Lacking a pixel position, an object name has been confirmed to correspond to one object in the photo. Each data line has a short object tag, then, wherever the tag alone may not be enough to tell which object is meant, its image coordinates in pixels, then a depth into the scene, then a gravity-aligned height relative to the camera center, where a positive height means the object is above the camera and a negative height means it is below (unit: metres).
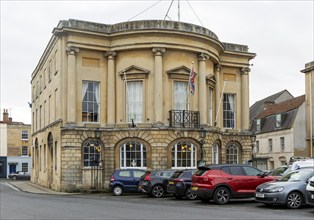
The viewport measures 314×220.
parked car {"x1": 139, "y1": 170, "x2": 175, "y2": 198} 24.39 -1.90
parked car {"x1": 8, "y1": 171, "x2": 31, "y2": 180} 60.46 -3.67
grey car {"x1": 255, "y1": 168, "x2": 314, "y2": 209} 17.06 -1.64
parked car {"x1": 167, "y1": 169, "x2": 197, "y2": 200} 22.20 -1.77
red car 19.48 -1.47
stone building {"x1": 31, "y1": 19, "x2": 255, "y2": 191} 29.92 +2.88
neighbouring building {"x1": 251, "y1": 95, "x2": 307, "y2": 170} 50.03 +1.26
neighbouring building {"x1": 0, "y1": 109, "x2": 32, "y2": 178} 69.31 -0.28
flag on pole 29.97 +3.82
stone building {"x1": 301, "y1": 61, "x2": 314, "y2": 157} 48.50 +4.08
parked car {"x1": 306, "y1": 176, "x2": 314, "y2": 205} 16.02 -1.49
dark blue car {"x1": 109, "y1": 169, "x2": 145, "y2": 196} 26.64 -1.90
